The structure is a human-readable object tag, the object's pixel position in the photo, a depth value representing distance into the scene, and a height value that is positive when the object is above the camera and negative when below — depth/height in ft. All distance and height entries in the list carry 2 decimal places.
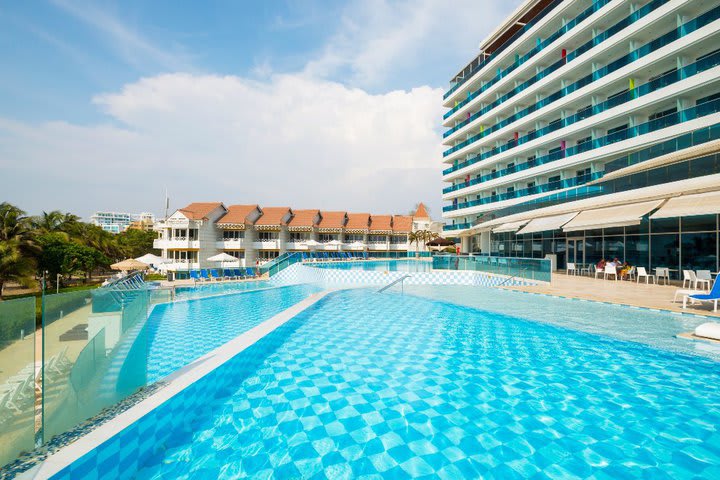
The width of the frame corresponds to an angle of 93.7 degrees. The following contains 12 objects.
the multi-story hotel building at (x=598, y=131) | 49.80 +26.22
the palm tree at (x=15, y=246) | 73.72 -0.16
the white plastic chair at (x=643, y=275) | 51.10 -4.82
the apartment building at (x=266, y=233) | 130.62 +5.29
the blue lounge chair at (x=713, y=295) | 28.94 -4.57
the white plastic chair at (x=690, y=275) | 40.46 -3.88
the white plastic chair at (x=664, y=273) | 50.15 -4.45
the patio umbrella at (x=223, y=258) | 107.45 -4.31
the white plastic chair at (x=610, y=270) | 55.98 -4.43
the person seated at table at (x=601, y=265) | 60.48 -3.97
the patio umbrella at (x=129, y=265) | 83.56 -4.96
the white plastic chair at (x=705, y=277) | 41.21 -4.30
